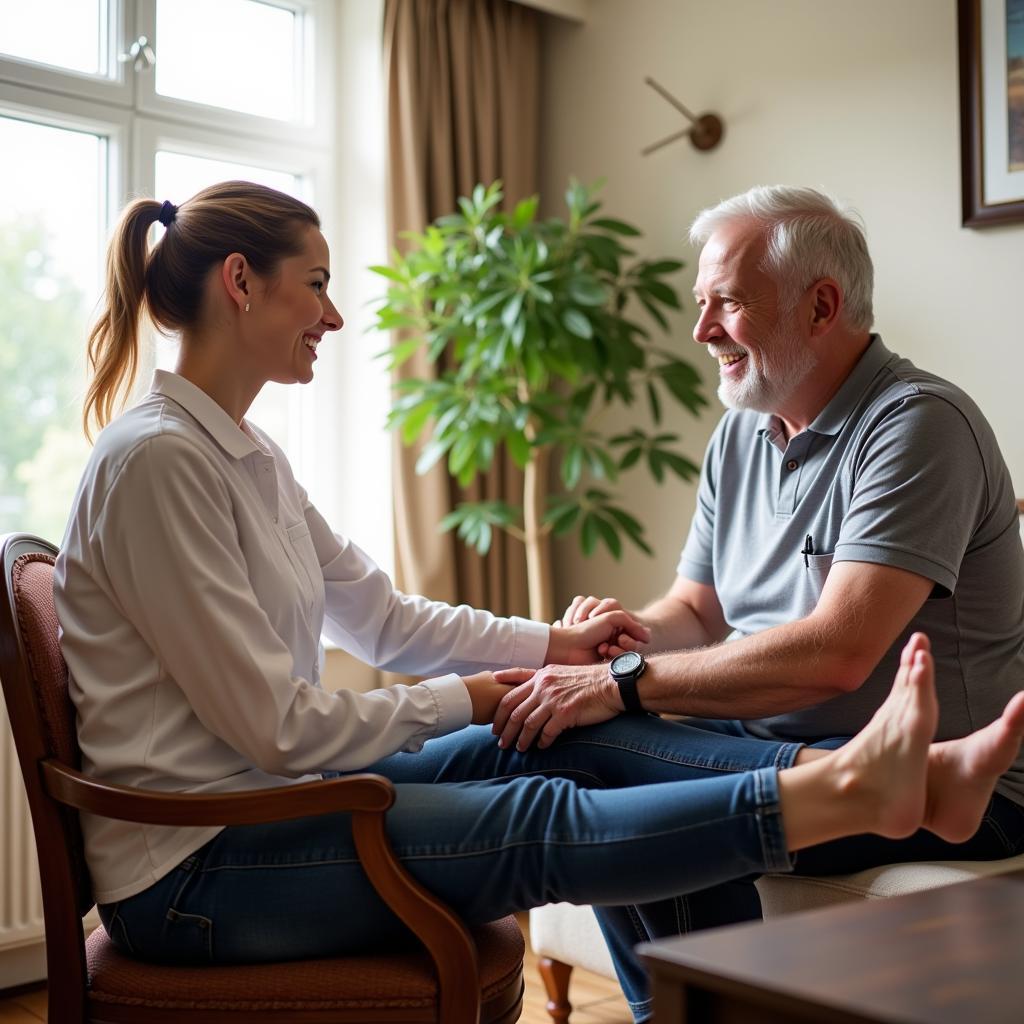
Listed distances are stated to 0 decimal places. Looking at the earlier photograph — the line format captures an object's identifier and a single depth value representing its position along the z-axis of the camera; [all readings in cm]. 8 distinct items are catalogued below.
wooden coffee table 91
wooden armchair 138
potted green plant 311
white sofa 170
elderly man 177
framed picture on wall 279
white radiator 263
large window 302
